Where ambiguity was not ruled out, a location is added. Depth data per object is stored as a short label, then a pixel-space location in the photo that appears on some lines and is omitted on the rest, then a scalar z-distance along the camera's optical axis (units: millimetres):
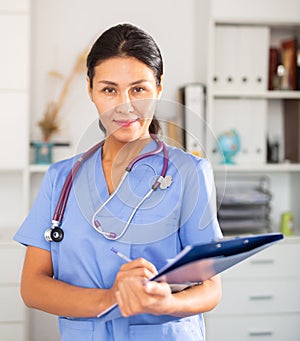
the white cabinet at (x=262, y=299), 3143
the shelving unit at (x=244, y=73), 3158
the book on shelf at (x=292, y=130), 3354
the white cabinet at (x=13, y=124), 3010
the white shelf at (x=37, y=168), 3068
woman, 1236
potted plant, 3140
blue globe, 3203
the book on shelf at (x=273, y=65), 3314
